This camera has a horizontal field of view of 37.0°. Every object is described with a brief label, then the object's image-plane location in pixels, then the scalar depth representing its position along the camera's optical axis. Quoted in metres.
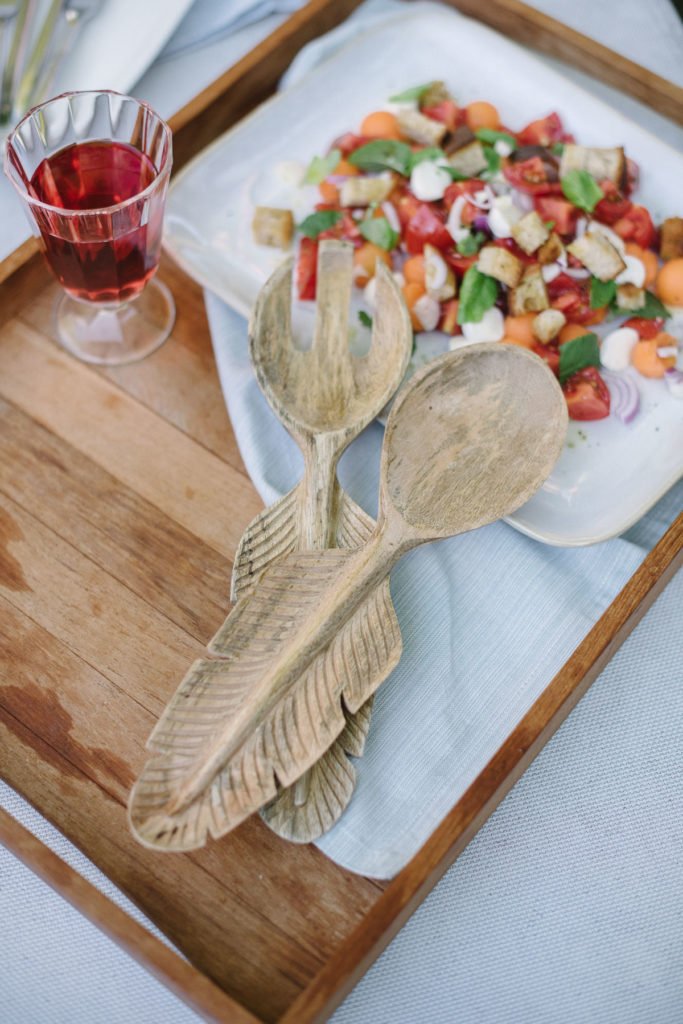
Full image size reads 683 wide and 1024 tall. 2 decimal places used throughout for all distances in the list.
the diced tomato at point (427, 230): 1.24
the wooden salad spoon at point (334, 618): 0.86
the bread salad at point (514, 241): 1.20
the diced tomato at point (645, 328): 1.22
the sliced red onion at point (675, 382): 1.19
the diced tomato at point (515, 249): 1.23
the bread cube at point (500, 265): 1.20
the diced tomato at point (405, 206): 1.26
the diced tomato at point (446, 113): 1.35
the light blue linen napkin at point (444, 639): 0.96
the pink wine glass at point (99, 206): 1.10
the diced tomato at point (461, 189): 1.25
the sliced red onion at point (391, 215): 1.28
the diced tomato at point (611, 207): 1.27
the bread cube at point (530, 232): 1.22
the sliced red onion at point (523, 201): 1.27
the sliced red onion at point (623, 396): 1.18
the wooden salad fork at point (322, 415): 0.94
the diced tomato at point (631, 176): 1.31
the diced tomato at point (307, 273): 1.24
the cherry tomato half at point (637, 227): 1.26
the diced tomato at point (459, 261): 1.23
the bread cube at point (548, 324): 1.19
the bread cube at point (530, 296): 1.20
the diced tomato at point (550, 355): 1.19
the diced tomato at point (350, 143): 1.35
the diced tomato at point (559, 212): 1.26
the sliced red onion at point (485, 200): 1.24
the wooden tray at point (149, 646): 0.89
